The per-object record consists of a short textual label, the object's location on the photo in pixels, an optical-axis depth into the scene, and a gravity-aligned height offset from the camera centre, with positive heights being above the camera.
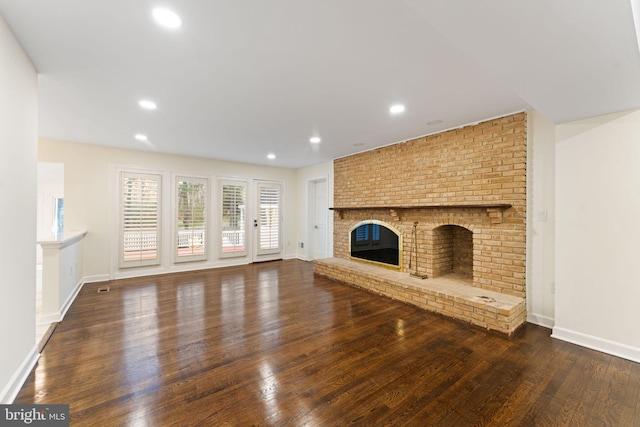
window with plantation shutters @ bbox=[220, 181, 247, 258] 6.32 -0.09
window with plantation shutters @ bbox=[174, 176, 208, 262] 5.74 -0.10
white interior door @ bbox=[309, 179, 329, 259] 6.84 -0.09
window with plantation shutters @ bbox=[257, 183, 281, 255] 6.89 -0.09
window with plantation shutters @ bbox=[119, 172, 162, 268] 5.19 -0.09
